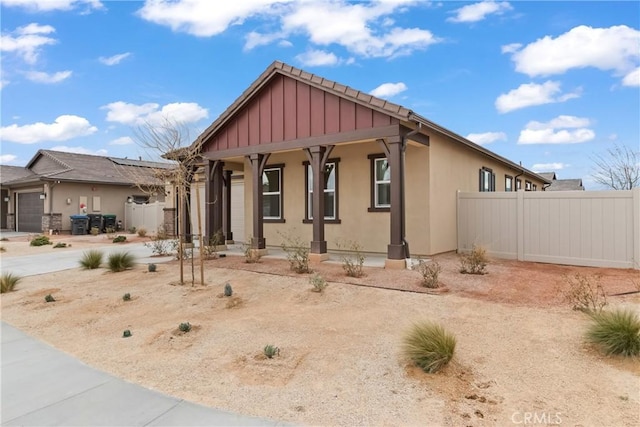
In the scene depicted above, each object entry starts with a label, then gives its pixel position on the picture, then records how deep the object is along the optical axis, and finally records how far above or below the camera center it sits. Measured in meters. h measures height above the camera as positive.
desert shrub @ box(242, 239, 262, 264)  9.26 -1.07
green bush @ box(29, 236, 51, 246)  15.25 -1.07
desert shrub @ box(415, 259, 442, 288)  6.39 -1.13
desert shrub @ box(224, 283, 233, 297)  6.34 -1.31
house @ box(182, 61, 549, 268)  8.44 +1.31
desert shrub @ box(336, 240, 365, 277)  7.38 -1.11
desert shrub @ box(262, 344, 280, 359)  3.96 -1.47
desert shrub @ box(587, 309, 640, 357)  3.67 -1.25
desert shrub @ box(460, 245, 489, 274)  7.60 -1.08
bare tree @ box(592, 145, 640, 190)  14.33 +1.61
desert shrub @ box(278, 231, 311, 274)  7.83 -1.08
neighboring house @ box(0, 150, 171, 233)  21.19 +1.47
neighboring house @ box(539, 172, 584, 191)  32.09 +2.30
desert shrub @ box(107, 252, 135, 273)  8.94 -1.15
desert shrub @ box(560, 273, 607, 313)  4.95 -1.28
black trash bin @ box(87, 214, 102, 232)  21.31 -0.36
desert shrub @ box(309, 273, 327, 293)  6.31 -1.21
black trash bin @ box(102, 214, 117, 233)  21.84 -0.43
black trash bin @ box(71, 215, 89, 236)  20.84 -0.51
